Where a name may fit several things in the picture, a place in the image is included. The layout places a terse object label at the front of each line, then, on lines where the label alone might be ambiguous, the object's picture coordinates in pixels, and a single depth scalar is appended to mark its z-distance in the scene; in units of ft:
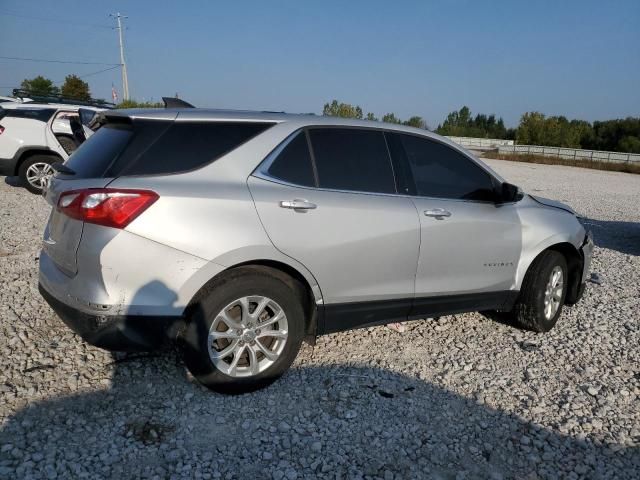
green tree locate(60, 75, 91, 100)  175.57
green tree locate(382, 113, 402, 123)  164.39
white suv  31.35
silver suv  9.09
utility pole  153.36
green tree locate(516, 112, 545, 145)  231.20
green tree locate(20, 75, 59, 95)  189.23
